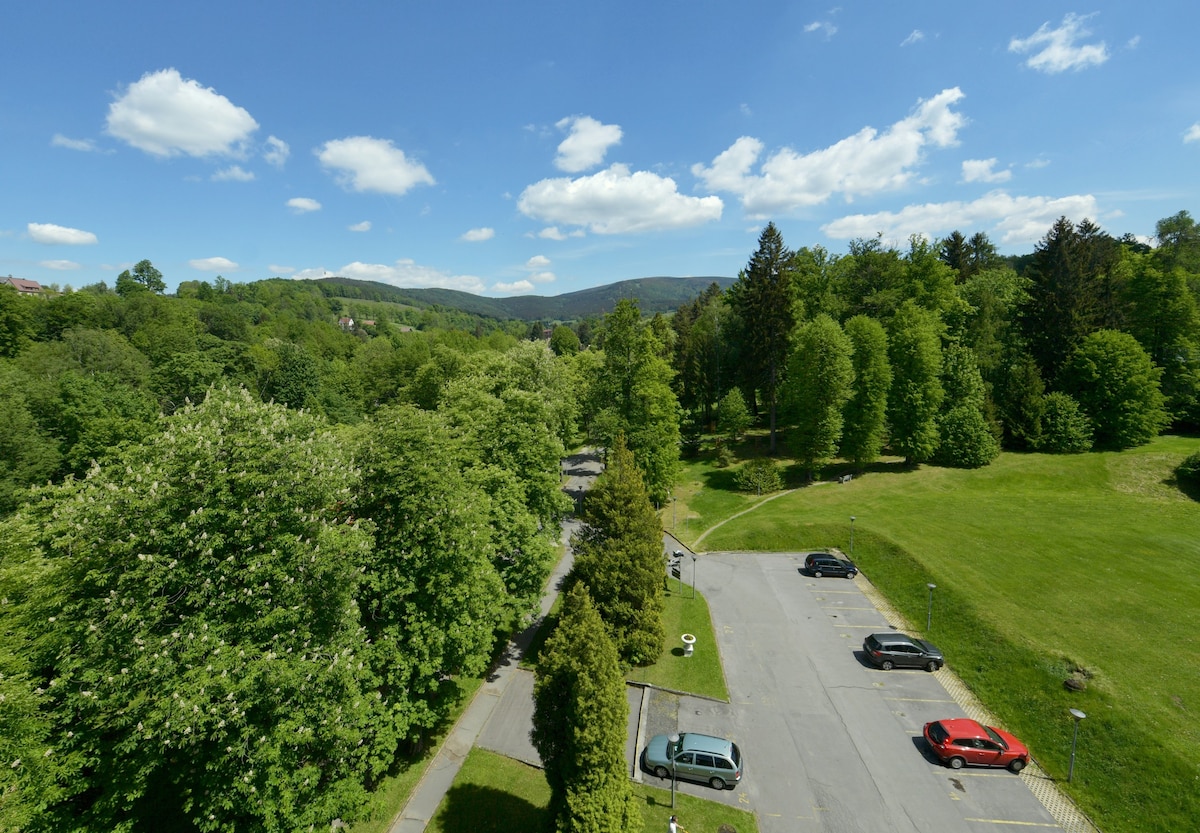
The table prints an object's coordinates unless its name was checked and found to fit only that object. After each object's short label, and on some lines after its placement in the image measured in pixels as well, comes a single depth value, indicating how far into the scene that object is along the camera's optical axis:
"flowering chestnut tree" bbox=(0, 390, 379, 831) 10.73
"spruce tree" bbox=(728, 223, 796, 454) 49.97
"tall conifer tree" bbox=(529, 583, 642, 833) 12.37
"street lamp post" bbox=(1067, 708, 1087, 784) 15.20
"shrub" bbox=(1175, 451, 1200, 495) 34.22
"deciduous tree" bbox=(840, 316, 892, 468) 42.41
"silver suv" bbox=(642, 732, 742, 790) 16.53
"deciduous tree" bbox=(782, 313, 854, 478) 42.16
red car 16.73
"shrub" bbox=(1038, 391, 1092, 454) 42.00
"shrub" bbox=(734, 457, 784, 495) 42.94
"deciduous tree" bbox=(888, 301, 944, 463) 41.88
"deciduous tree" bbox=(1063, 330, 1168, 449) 41.34
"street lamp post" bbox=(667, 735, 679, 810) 15.32
